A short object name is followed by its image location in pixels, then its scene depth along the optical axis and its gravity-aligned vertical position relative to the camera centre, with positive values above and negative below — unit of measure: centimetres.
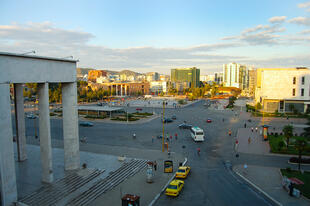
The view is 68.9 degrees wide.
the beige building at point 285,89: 6662 -134
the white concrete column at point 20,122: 2433 -416
